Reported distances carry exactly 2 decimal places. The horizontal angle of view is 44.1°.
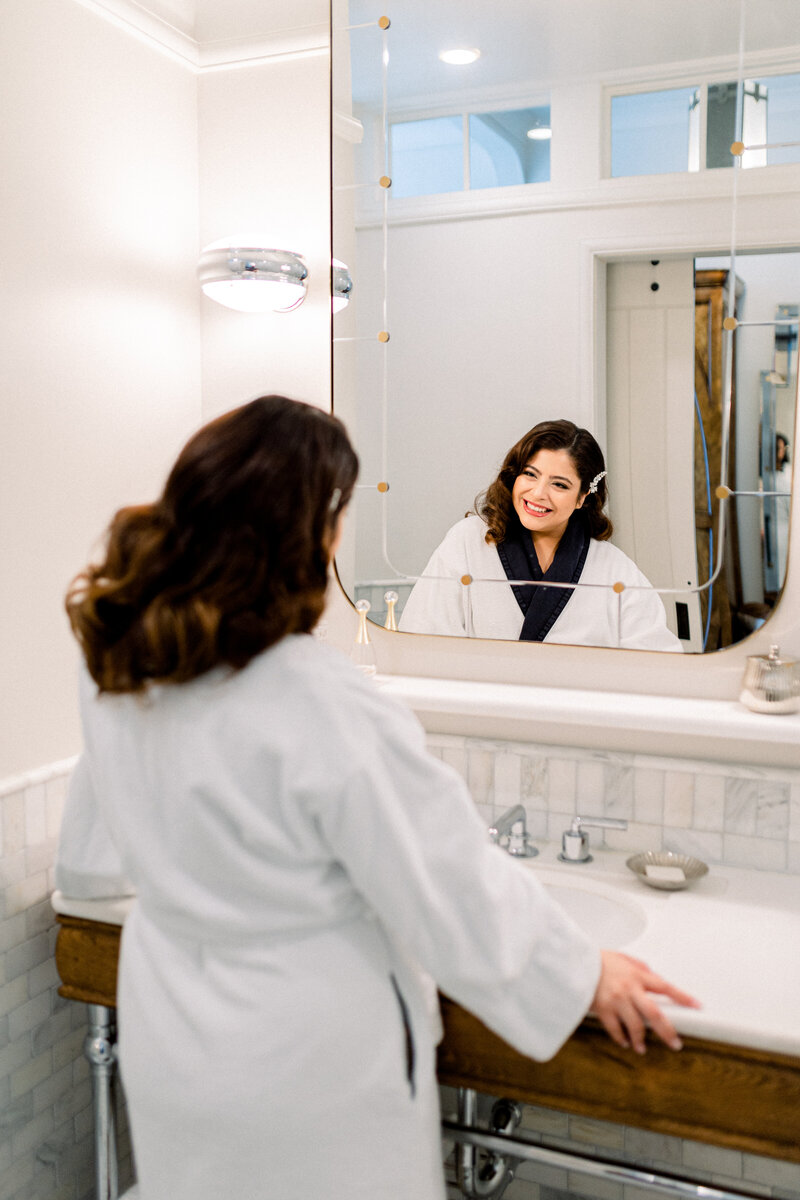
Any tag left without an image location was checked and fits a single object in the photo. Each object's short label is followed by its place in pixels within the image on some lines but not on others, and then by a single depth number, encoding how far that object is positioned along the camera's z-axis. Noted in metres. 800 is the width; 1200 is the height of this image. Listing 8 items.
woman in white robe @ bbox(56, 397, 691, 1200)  0.91
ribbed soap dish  1.46
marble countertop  1.08
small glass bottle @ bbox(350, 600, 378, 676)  1.74
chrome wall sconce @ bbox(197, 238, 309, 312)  1.70
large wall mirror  1.44
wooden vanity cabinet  1.08
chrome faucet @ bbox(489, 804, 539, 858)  1.58
